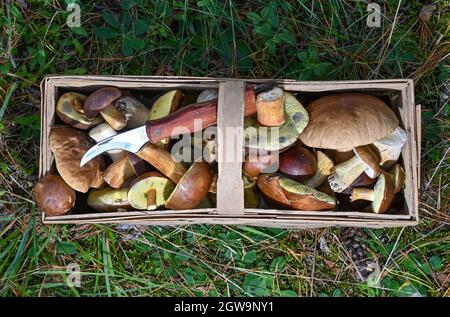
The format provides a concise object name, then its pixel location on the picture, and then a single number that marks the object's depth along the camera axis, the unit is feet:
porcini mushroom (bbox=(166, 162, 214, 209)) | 7.27
